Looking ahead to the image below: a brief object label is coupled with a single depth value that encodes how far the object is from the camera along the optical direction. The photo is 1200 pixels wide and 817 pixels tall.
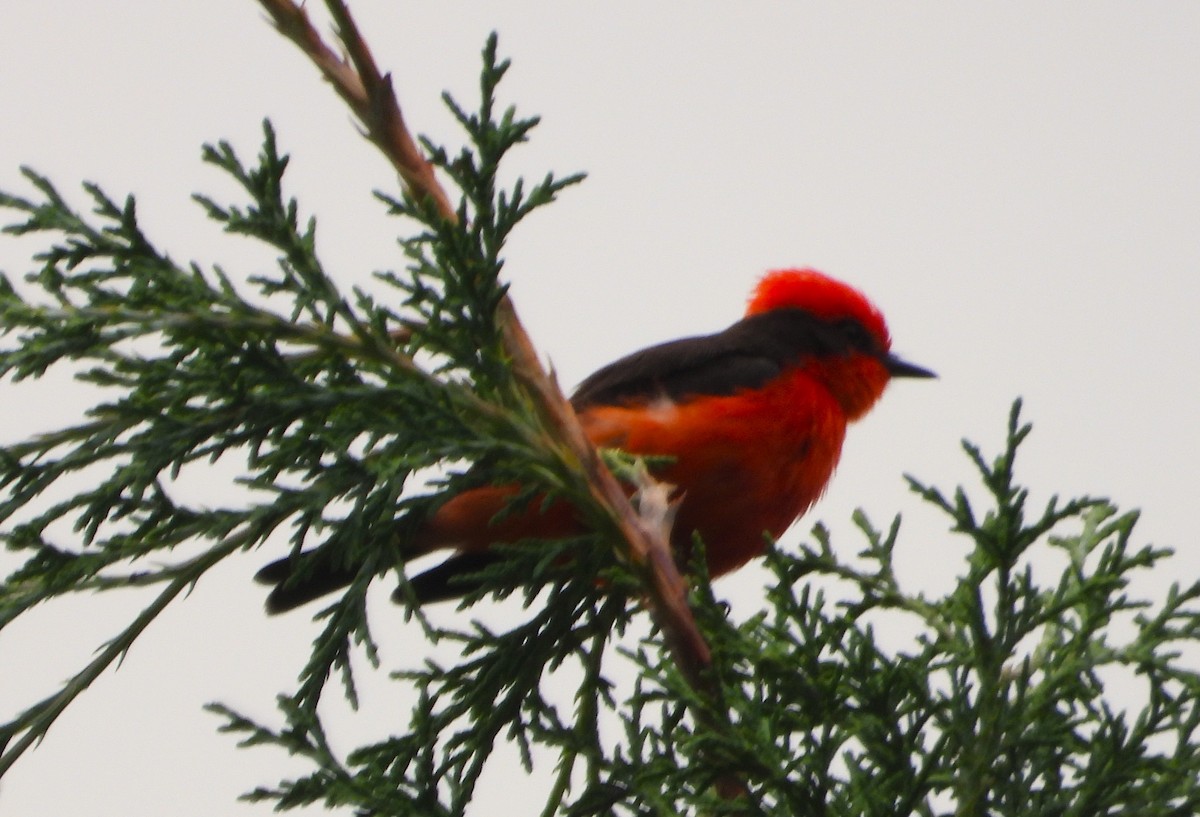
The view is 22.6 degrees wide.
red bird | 8.20
